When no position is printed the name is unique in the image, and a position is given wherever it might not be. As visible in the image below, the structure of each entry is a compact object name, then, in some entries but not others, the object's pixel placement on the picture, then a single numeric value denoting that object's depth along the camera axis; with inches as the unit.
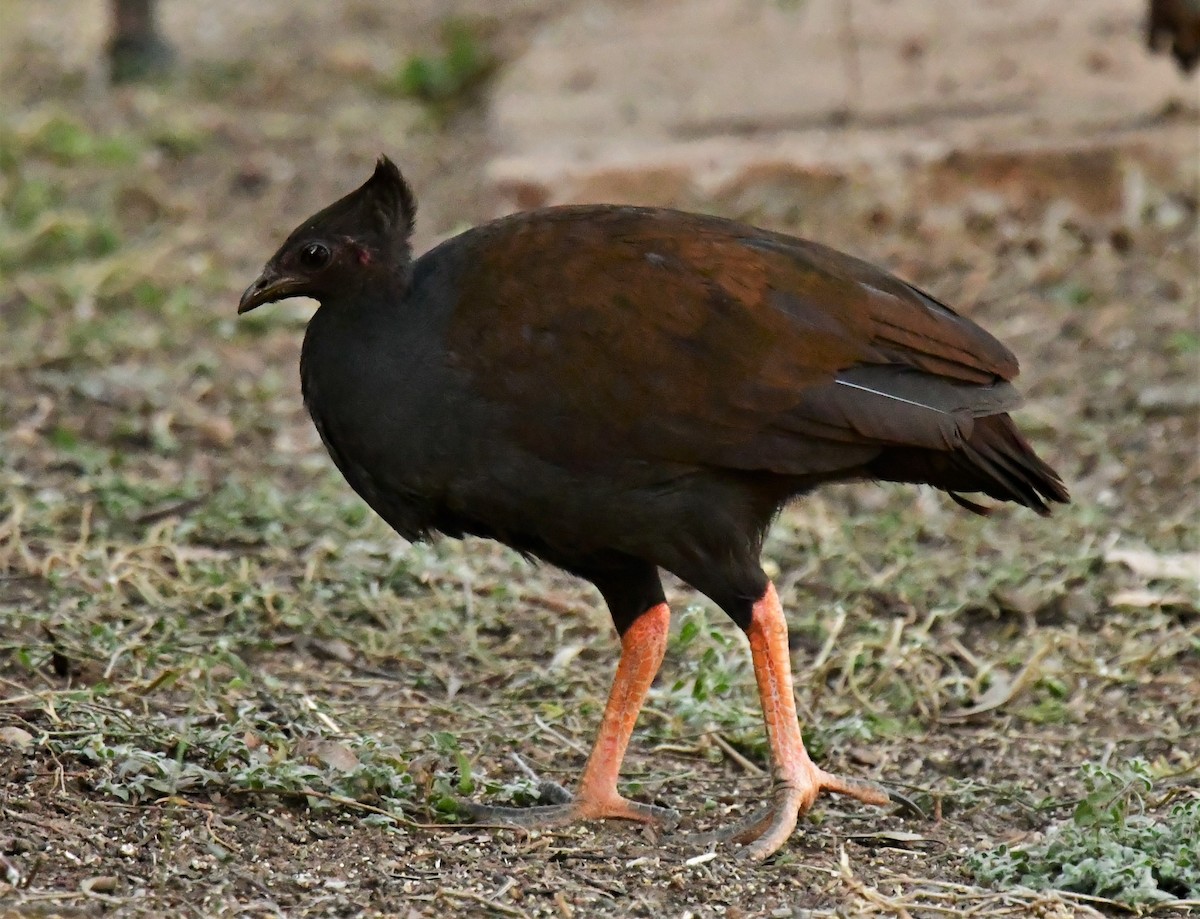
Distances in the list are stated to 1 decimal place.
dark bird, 336.8
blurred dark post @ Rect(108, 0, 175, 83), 934.4
